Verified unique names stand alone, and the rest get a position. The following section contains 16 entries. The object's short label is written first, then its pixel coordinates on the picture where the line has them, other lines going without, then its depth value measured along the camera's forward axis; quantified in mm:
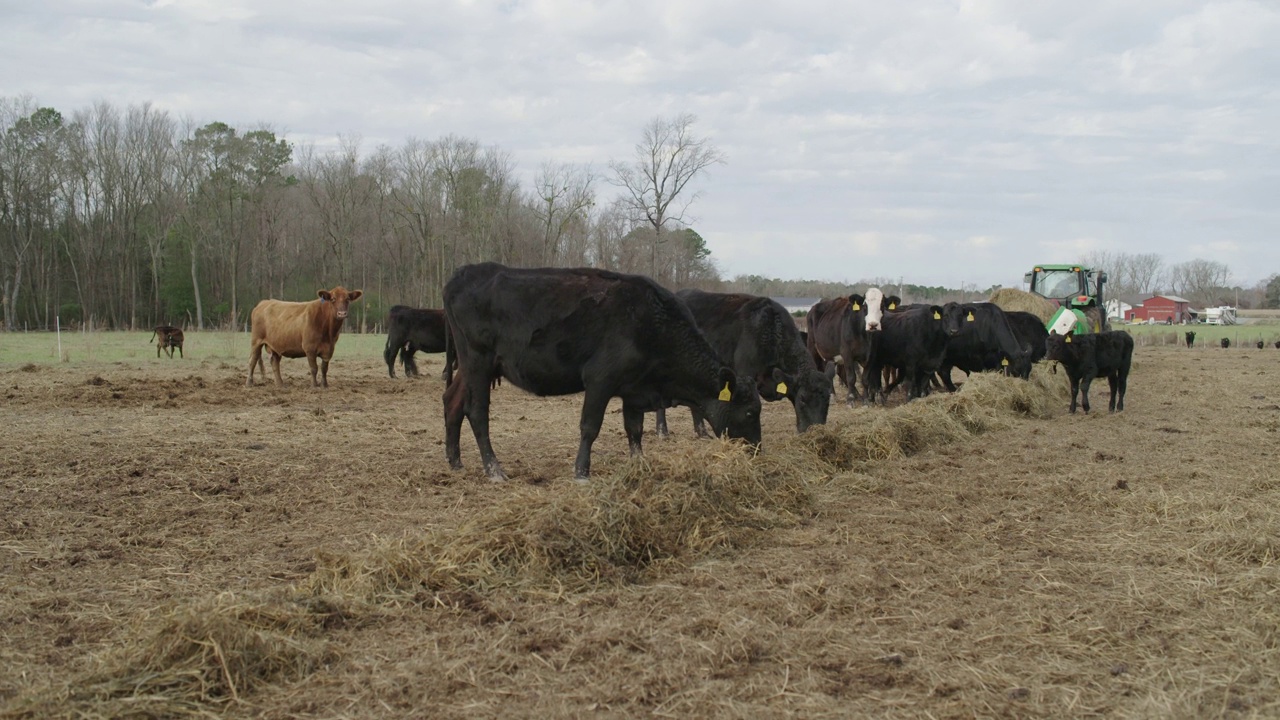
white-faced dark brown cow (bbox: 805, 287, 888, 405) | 16438
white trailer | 83875
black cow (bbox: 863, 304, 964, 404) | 16250
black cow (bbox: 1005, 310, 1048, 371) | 19188
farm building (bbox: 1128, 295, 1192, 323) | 116250
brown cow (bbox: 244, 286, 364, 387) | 17484
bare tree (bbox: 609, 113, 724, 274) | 53938
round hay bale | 24125
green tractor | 24531
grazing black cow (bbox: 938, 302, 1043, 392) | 16688
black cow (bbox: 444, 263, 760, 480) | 8414
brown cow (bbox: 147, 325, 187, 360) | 25547
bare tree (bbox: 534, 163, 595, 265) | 55056
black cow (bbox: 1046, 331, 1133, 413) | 14078
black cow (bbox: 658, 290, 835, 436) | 10898
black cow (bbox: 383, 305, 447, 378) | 21000
